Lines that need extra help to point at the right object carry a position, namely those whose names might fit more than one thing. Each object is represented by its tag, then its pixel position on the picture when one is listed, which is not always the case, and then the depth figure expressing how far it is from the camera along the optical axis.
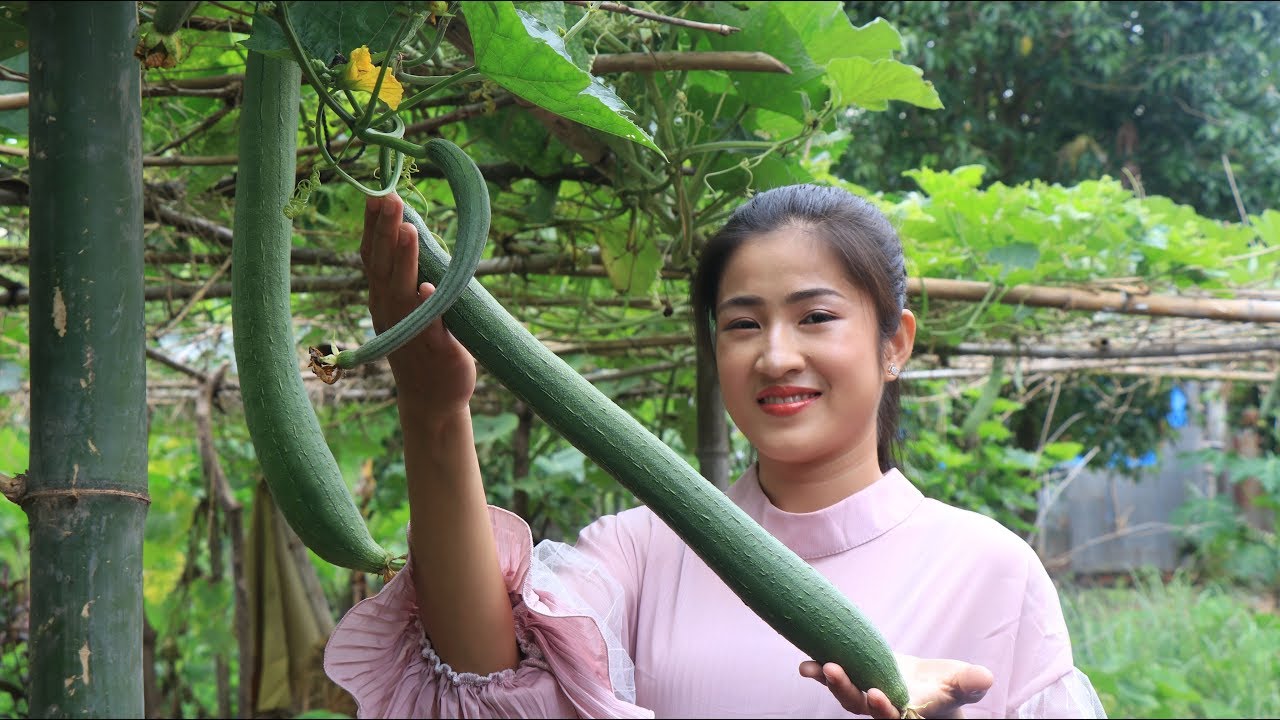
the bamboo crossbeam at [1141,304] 1.85
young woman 0.91
